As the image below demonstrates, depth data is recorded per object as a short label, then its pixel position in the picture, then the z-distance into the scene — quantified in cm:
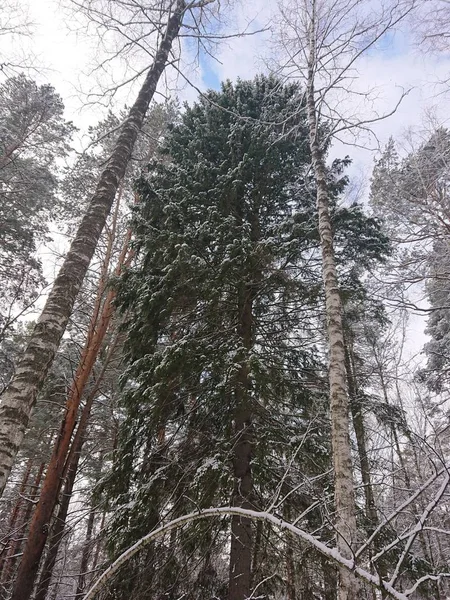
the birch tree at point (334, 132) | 335
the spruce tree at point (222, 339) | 440
